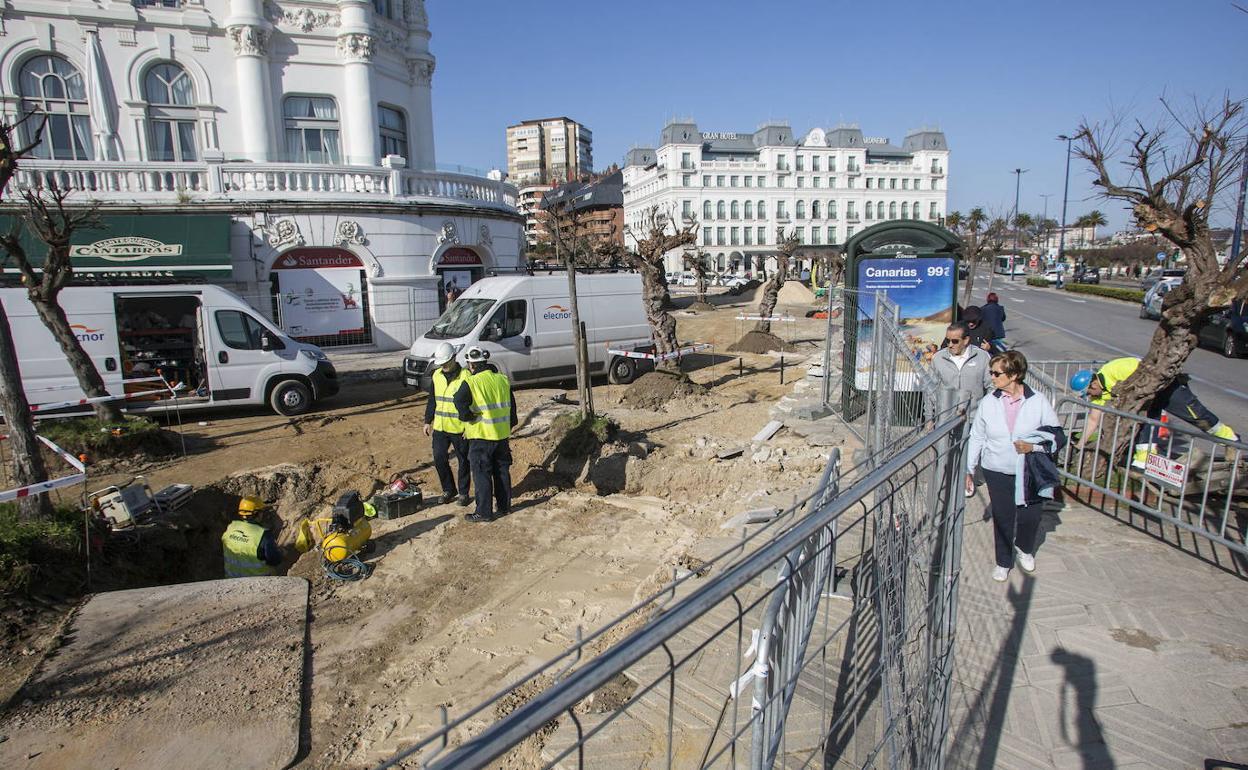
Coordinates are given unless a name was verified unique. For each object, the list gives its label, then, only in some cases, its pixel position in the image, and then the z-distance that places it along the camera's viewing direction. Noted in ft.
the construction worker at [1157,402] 22.15
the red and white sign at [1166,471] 18.81
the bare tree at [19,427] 21.66
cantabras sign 55.16
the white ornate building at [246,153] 58.75
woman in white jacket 16.10
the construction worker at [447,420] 24.68
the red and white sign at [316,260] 62.95
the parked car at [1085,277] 166.27
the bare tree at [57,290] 32.48
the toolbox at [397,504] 25.00
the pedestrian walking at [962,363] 19.62
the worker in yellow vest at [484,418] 23.80
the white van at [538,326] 42.75
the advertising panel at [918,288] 30.55
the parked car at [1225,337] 53.52
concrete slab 12.89
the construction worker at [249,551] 21.75
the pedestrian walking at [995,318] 40.34
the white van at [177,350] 36.24
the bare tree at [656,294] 48.47
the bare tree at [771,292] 72.31
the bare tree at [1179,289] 20.97
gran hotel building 301.02
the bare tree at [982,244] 71.20
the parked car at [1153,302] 78.62
